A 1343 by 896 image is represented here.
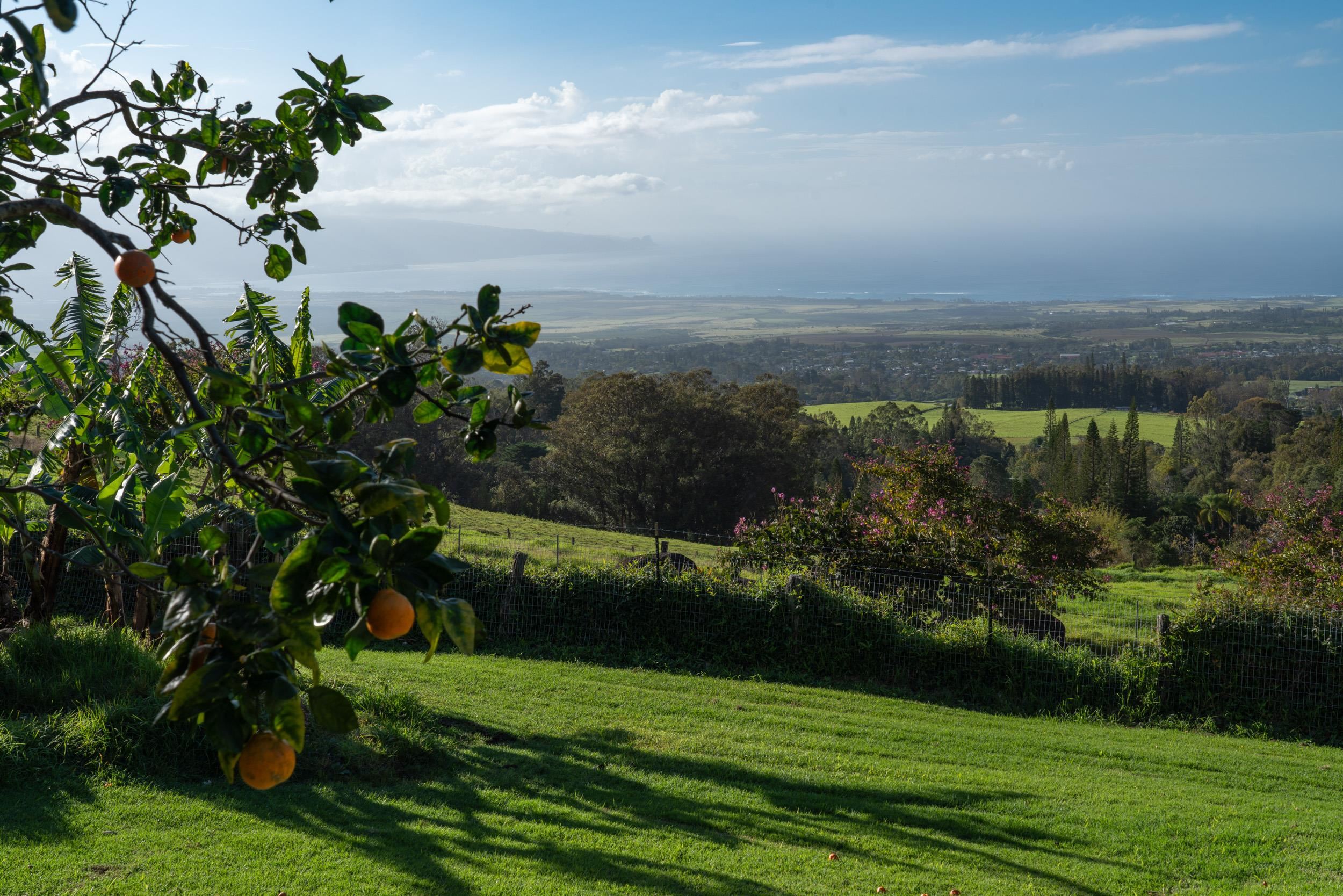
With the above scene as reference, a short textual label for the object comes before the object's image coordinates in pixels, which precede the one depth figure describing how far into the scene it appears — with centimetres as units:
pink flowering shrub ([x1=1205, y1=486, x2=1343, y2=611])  1366
